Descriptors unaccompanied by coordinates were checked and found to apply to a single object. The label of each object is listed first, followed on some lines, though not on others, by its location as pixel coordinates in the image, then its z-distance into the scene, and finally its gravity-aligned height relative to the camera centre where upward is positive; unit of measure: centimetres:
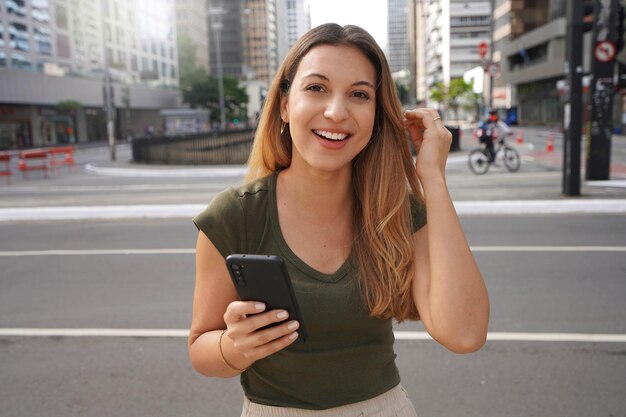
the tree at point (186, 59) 9962 +1234
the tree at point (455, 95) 9412 +436
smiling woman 171 -38
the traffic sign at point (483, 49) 2576 +312
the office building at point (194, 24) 11369 +2030
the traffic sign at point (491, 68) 2975 +261
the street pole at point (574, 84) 1138 +67
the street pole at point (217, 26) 4682 +848
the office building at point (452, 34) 6272 +1130
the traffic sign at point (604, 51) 1339 +151
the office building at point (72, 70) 5031 +617
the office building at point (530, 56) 6425 +792
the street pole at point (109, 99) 2998 +162
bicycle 1808 -119
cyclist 1803 -39
